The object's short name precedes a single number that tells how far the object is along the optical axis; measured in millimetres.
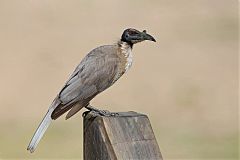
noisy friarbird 7562
